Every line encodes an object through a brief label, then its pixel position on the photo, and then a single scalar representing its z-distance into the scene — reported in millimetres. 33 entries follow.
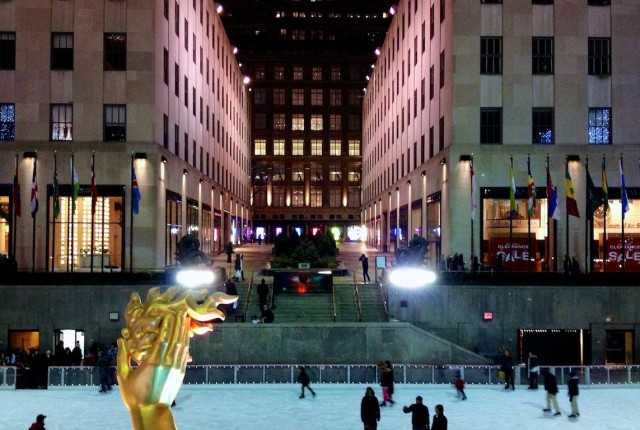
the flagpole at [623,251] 29050
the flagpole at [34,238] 29280
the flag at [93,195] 29406
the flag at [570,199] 28578
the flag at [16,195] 29438
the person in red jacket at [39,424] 12086
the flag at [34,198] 29109
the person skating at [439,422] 12703
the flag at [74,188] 28688
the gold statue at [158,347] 7473
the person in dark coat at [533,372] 20984
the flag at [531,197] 29094
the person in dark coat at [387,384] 18812
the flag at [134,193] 29898
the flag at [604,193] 28398
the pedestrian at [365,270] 30947
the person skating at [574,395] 17234
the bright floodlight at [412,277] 25986
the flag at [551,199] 28406
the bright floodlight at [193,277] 25312
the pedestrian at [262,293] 27203
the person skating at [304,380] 19703
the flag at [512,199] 29109
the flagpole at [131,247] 31156
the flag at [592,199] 28672
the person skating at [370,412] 14250
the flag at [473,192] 30777
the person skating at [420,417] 13555
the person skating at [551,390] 17453
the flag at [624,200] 28641
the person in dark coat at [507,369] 21047
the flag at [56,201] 29156
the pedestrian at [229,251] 43600
